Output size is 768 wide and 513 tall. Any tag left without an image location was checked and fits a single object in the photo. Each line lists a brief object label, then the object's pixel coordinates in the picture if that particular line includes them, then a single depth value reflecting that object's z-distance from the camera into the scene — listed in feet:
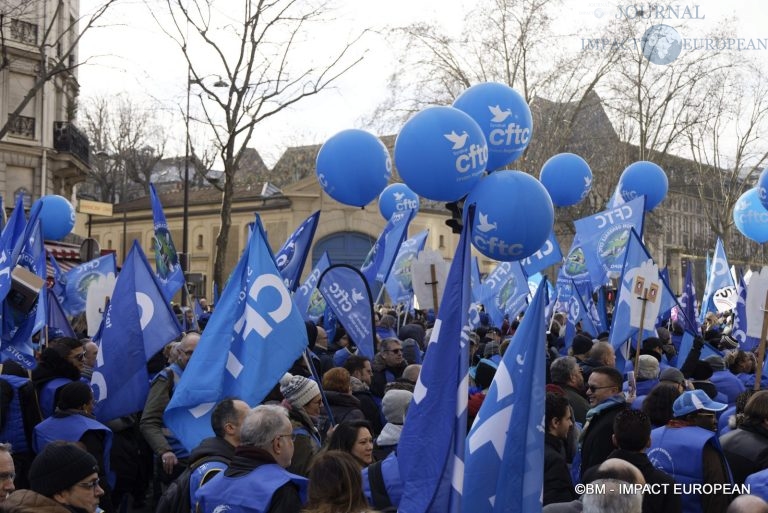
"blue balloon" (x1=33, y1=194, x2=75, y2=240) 65.26
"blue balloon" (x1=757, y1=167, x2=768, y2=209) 38.90
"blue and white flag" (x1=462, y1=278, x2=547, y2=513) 15.40
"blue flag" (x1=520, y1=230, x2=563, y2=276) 49.19
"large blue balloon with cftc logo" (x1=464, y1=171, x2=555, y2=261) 25.59
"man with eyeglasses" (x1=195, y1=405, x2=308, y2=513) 14.51
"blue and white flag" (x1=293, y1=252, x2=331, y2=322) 39.45
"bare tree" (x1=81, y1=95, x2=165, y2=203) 183.83
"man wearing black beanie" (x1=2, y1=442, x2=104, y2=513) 13.97
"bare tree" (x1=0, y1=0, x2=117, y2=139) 107.02
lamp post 67.28
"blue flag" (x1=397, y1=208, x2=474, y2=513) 15.19
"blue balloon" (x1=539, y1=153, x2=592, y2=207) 50.34
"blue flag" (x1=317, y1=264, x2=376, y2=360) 33.73
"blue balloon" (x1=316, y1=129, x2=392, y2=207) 35.29
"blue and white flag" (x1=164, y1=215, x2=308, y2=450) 20.95
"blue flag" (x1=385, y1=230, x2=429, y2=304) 52.80
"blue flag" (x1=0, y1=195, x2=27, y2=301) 28.58
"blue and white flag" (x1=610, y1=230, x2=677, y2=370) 30.89
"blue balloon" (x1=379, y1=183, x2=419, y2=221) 54.09
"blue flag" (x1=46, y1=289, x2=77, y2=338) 34.96
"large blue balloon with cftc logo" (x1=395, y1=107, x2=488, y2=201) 25.81
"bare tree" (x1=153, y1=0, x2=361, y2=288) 69.87
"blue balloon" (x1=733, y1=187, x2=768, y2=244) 56.24
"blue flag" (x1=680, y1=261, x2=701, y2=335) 50.89
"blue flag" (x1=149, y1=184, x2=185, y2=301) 39.19
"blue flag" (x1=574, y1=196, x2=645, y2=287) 41.19
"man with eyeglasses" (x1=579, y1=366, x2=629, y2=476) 19.49
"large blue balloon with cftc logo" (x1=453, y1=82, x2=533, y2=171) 29.43
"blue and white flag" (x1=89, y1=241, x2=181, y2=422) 24.86
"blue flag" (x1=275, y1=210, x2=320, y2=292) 31.55
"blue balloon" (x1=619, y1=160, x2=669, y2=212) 51.16
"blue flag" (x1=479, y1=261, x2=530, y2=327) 49.44
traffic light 29.50
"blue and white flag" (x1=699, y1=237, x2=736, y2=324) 62.08
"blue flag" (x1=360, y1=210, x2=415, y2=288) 46.79
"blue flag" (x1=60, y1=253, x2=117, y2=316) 43.21
